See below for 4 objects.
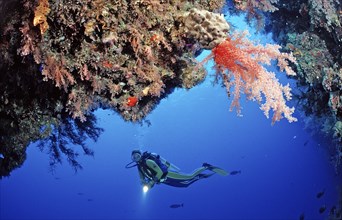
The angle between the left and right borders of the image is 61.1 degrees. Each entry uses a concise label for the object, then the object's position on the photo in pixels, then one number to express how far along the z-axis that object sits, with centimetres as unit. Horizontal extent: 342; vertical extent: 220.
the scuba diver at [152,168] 762
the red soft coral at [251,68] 333
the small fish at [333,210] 1246
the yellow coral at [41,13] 271
